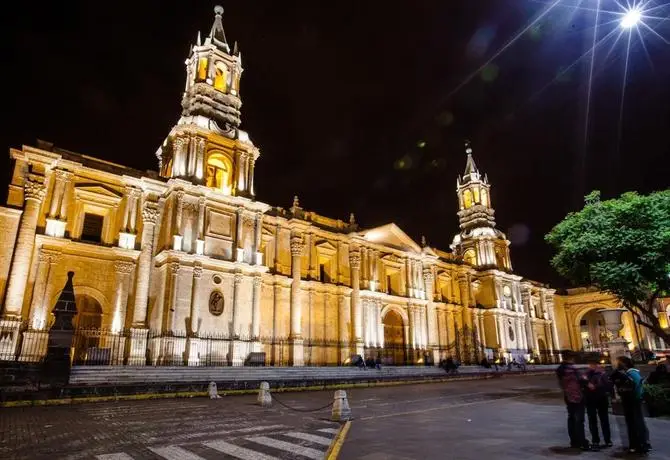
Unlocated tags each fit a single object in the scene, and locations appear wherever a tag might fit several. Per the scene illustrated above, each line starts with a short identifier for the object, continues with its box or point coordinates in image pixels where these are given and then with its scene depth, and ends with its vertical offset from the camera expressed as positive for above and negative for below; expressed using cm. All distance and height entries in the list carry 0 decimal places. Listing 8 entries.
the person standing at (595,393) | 681 -76
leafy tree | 1442 +351
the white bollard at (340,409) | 930 -133
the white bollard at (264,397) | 1227 -137
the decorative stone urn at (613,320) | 1466 +87
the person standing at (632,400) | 616 -84
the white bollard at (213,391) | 1428 -139
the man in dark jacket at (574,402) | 632 -86
